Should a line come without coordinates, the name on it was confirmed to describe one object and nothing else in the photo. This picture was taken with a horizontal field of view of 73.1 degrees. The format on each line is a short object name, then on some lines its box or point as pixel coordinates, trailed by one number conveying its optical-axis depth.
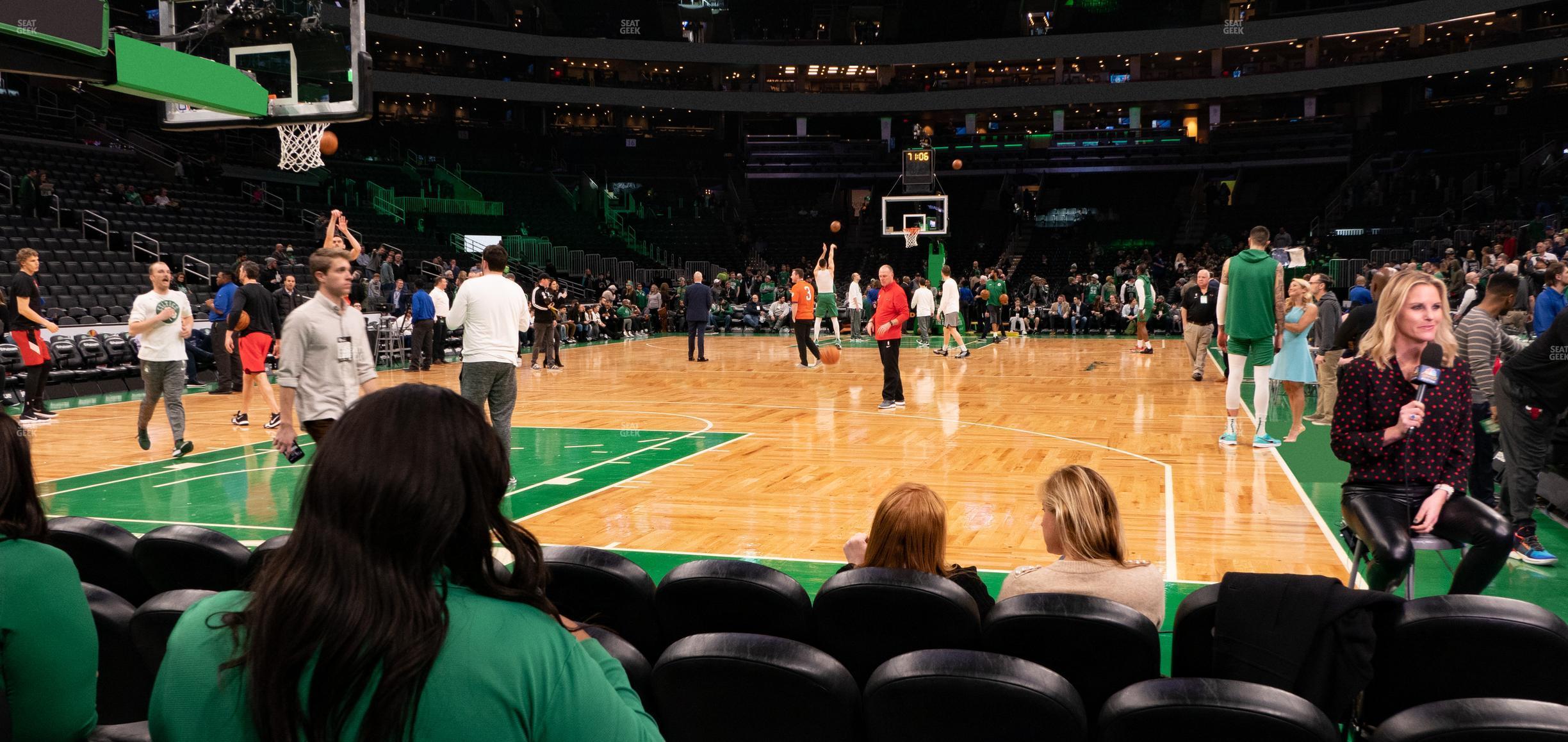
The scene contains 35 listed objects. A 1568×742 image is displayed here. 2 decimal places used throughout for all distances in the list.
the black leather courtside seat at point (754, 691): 2.10
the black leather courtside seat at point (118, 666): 2.64
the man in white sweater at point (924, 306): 20.58
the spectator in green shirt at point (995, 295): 24.16
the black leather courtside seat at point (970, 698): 1.95
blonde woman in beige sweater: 3.10
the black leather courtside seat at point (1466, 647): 2.24
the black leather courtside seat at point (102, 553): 3.22
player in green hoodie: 8.74
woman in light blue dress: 9.38
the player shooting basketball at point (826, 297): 21.88
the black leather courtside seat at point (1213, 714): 1.80
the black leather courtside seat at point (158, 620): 2.41
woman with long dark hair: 1.16
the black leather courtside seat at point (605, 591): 2.66
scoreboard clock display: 27.19
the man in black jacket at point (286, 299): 14.41
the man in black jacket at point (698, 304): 18.31
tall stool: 3.90
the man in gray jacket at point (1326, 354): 10.27
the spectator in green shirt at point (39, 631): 1.91
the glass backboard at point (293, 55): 8.83
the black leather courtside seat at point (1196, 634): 2.56
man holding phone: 6.06
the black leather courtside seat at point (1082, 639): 2.31
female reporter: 3.94
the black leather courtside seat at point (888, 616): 2.50
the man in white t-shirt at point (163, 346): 9.09
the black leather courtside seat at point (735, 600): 2.59
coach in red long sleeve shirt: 11.66
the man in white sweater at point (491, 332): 7.31
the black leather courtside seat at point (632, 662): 2.21
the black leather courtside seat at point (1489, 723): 1.71
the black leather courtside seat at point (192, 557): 3.00
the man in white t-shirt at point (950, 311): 18.58
